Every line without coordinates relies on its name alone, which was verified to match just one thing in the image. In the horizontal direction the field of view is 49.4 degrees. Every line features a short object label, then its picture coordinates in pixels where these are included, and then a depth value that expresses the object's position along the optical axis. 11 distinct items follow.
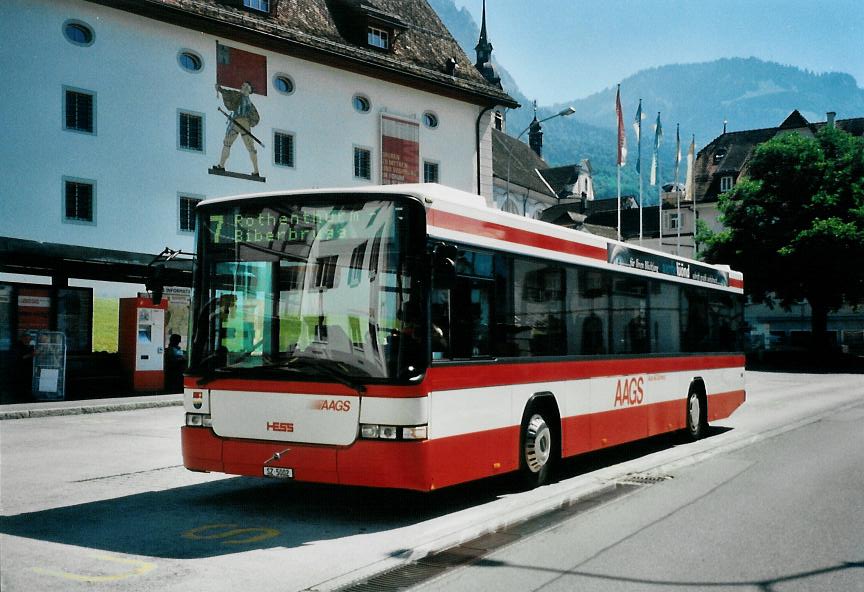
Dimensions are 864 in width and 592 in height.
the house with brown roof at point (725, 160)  80.75
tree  49.28
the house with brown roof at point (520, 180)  73.88
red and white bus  7.91
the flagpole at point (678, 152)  49.76
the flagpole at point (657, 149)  46.62
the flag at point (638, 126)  45.22
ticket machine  24.34
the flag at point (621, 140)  41.64
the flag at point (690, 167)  49.56
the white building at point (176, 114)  27.00
